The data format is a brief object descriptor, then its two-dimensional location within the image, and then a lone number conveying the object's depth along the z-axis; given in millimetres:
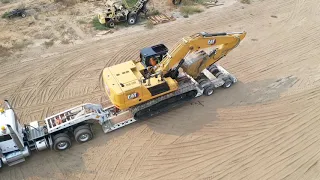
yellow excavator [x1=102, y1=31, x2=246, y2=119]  9821
